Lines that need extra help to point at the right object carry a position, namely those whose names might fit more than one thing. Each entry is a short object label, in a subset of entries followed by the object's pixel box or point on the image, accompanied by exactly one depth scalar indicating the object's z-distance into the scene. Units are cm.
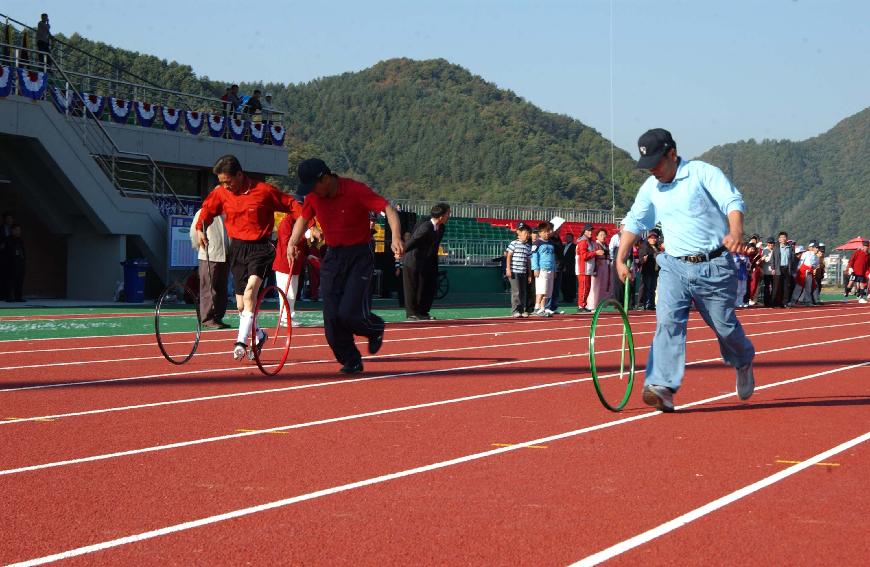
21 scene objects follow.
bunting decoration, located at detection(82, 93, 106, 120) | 3159
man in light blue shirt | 918
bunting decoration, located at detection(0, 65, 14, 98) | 2669
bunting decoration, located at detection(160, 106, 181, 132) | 3475
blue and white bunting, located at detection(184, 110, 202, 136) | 3553
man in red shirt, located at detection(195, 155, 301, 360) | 1309
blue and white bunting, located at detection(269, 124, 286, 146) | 3900
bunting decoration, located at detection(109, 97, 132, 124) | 3309
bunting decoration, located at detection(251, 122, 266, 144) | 3828
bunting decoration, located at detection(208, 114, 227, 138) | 3644
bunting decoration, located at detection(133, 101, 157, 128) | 3406
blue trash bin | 2875
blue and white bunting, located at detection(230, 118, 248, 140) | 3734
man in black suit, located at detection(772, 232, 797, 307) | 3456
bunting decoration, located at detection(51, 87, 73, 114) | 2958
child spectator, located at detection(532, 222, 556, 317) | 2633
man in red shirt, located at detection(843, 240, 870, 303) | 3810
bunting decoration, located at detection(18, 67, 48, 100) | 2747
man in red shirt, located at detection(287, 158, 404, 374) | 1194
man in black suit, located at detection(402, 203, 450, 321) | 2362
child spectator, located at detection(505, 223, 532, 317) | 2555
